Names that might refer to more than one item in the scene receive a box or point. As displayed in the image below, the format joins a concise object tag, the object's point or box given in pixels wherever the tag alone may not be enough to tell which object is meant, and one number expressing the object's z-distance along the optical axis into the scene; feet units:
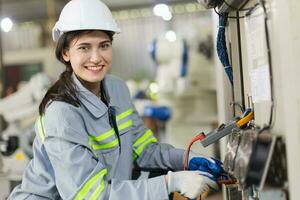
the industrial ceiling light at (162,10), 16.10
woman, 4.67
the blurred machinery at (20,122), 11.03
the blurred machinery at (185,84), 13.89
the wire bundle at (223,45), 5.29
